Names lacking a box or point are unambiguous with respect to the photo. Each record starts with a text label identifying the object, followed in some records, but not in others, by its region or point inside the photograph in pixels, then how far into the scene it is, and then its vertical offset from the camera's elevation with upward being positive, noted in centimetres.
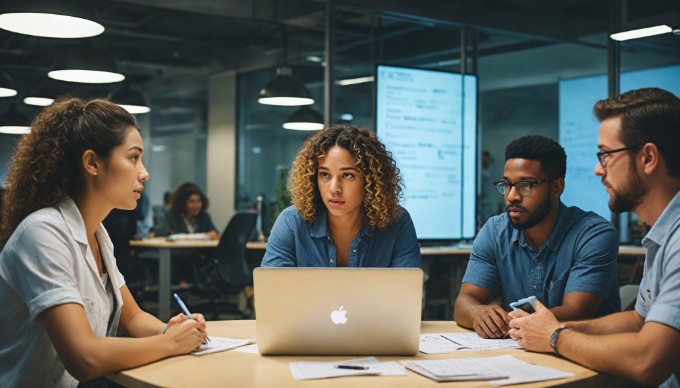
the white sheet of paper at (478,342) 222 -47
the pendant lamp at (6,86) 849 +126
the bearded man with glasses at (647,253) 181 -15
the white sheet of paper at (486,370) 178 -46
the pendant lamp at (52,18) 374 +97
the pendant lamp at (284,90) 828 +121
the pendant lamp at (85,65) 587 +105
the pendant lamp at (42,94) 866 +119
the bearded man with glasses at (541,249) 260 -20
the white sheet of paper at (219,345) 209 -47
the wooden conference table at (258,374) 174 -47
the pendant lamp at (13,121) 1030 +102
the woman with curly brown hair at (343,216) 284 -9
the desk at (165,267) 698 -74
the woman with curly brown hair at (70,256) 185 -18
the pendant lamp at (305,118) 954 +102
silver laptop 195 -32
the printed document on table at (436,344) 215 -47
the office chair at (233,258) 686 -63
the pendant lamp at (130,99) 873 +115
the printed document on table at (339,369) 180 -46
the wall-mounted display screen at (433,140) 615 +50
